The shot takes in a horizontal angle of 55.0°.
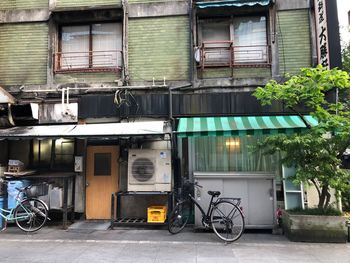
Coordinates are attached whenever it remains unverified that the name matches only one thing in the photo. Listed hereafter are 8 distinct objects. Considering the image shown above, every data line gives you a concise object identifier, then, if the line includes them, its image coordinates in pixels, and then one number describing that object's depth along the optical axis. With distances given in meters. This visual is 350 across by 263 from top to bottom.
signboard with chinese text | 9.78
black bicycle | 8.38
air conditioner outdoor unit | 10.06
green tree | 7.99
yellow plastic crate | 9.73
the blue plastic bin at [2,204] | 9.78
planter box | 8.15
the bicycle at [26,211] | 9.45
